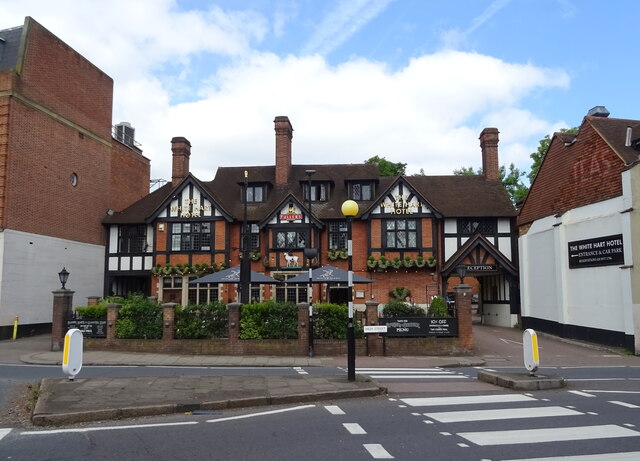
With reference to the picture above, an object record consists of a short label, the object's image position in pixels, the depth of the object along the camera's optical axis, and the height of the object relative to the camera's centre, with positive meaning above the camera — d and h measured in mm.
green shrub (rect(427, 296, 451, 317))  19484 -673
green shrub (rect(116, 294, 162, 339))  19172 -1137
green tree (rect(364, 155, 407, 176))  50531 +12294
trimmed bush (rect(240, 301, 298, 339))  18641 -1106
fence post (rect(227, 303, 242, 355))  18531 -1381
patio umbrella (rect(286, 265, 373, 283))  20422 +600
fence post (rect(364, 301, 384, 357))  18647 -1643
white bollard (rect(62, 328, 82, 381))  10750 -1289
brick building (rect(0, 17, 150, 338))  24953 +6441
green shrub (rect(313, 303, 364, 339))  18812 -1108
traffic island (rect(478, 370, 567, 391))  10953 -1930
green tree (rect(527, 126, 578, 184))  41531 +11119
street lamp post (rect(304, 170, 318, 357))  18344 -494
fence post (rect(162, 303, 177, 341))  18891 -1121
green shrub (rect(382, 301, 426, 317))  19031 -718
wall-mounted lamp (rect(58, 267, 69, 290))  20497 +582
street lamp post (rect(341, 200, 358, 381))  11453 -509
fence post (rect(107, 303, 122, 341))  19297 -1146
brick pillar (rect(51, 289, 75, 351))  19734 -1045
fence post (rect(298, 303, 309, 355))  18344 -1367
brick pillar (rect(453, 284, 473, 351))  18703 -1100
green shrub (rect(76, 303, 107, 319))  19703 -799
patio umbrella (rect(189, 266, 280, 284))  21484 +539
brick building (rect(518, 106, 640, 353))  19672 +2382
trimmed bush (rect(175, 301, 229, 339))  18891 -1126
